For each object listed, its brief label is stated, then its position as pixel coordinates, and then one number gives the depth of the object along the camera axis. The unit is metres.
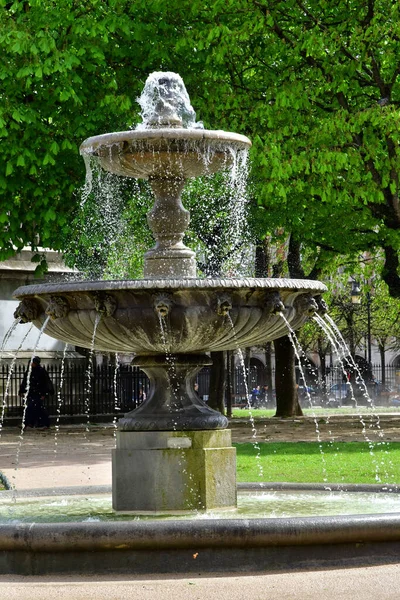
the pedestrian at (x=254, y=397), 52.83
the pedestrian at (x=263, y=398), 54.49
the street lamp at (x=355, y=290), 49.62
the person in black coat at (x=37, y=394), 27.41
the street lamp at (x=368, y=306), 46.91
